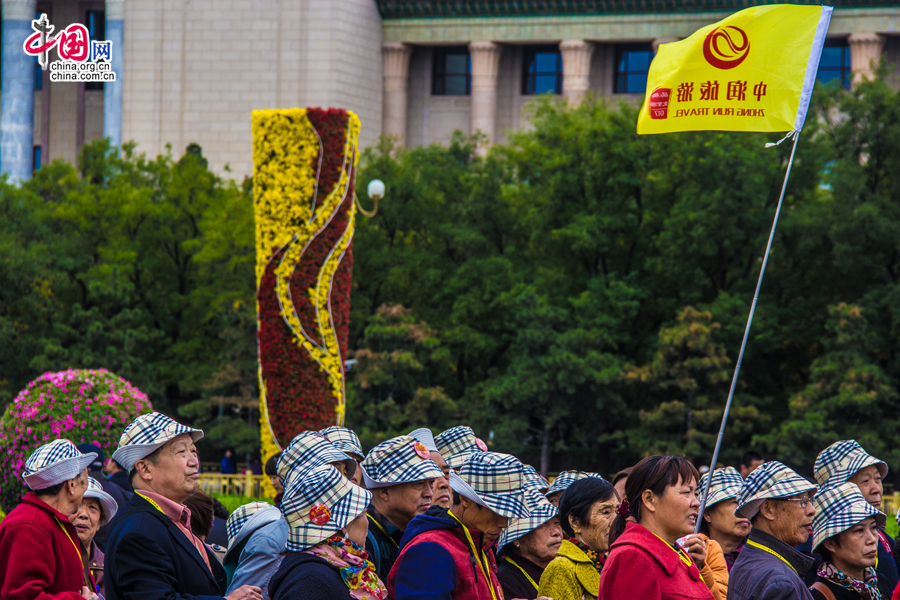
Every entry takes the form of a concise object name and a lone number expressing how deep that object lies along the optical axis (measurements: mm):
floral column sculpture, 43375
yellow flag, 22484
